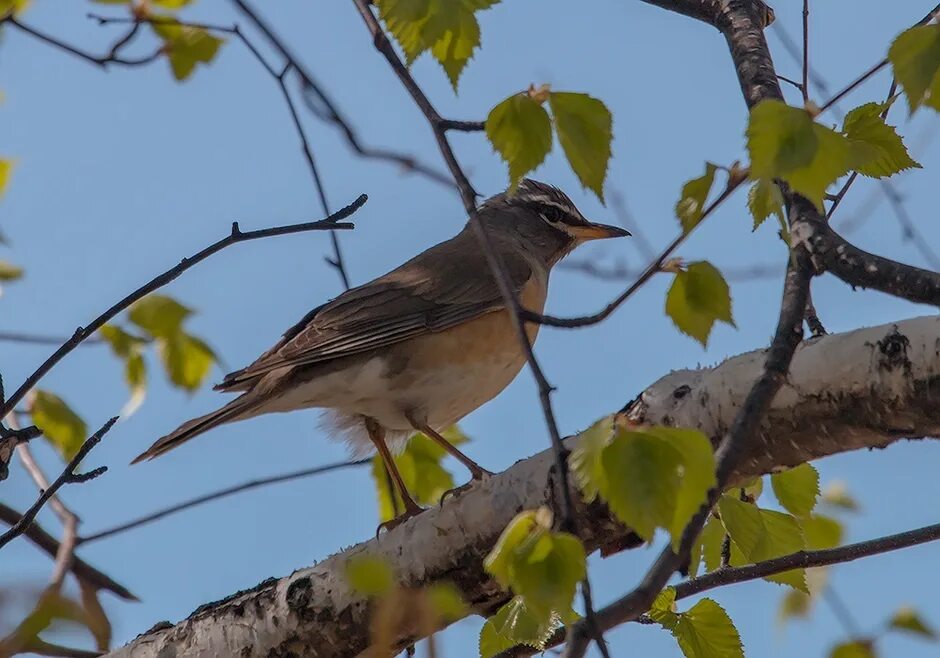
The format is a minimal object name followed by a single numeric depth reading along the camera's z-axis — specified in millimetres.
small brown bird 11195
